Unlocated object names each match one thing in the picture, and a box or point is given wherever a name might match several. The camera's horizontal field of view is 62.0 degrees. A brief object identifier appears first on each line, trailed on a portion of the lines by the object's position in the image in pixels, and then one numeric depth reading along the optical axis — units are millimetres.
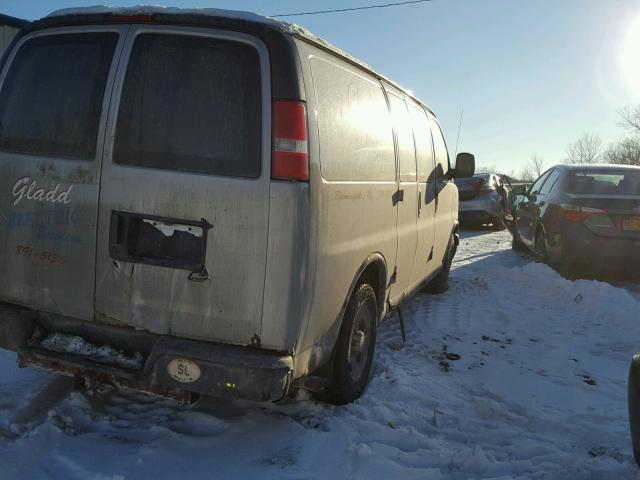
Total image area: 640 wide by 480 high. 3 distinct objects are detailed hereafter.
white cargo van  2408
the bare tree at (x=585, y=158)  63531
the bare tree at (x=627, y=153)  51031
